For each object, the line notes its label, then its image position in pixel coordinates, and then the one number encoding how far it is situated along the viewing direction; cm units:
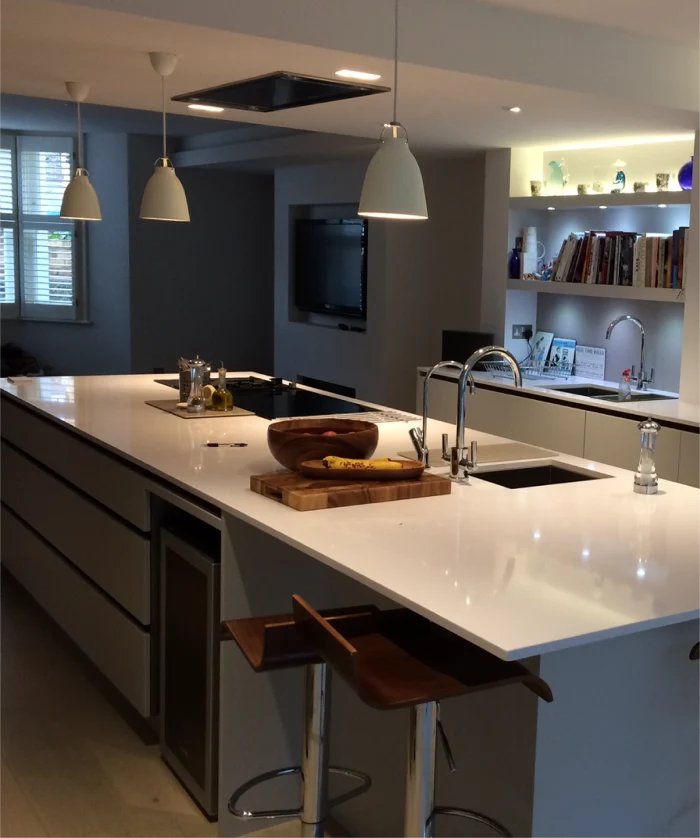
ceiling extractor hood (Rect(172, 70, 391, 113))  336
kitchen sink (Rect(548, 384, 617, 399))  575
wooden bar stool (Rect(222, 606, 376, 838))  210
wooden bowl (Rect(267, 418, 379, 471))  284
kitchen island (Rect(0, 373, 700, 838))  196
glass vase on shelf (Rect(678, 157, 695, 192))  513
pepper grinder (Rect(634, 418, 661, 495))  283
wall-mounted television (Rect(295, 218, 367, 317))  768
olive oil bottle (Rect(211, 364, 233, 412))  412
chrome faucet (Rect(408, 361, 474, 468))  306
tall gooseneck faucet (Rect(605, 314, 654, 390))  562
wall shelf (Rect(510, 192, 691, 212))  510
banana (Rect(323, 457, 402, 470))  276
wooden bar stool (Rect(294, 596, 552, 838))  179
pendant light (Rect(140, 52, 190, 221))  416
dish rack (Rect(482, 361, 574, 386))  604
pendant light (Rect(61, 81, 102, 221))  462
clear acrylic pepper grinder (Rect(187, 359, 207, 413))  402
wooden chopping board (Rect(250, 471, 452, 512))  259
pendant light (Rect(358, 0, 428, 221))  277
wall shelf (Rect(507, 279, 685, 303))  514
